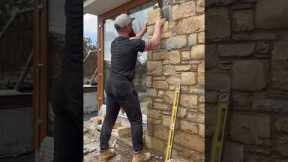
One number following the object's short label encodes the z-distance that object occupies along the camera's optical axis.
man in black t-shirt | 3.90
